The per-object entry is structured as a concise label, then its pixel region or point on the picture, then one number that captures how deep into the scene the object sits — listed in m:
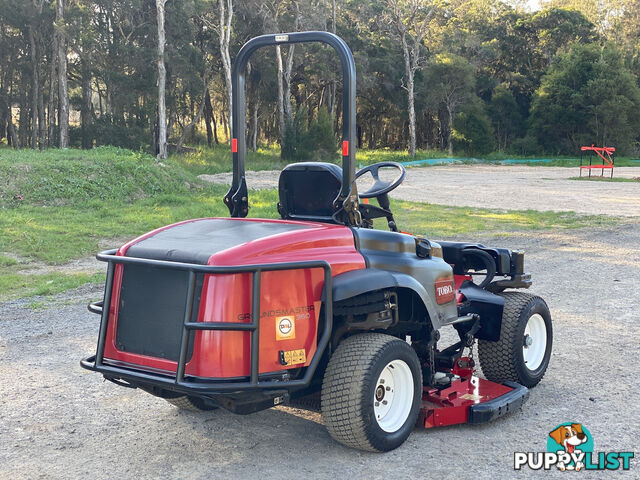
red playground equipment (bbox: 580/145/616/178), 32.78
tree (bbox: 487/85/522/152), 58.19
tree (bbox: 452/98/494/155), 53.69
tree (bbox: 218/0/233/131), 37.98
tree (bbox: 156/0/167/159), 35.88
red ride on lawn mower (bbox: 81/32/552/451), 3.70
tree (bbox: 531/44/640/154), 53.53
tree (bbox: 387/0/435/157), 48.22
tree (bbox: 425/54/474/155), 52.52
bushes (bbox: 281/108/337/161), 39.75
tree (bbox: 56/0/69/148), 38.19
